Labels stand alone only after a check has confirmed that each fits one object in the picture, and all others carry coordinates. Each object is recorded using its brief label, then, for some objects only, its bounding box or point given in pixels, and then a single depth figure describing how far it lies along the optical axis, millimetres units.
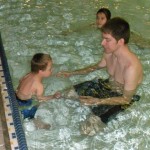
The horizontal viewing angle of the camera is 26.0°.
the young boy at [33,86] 3553
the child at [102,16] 5234
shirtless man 3367
